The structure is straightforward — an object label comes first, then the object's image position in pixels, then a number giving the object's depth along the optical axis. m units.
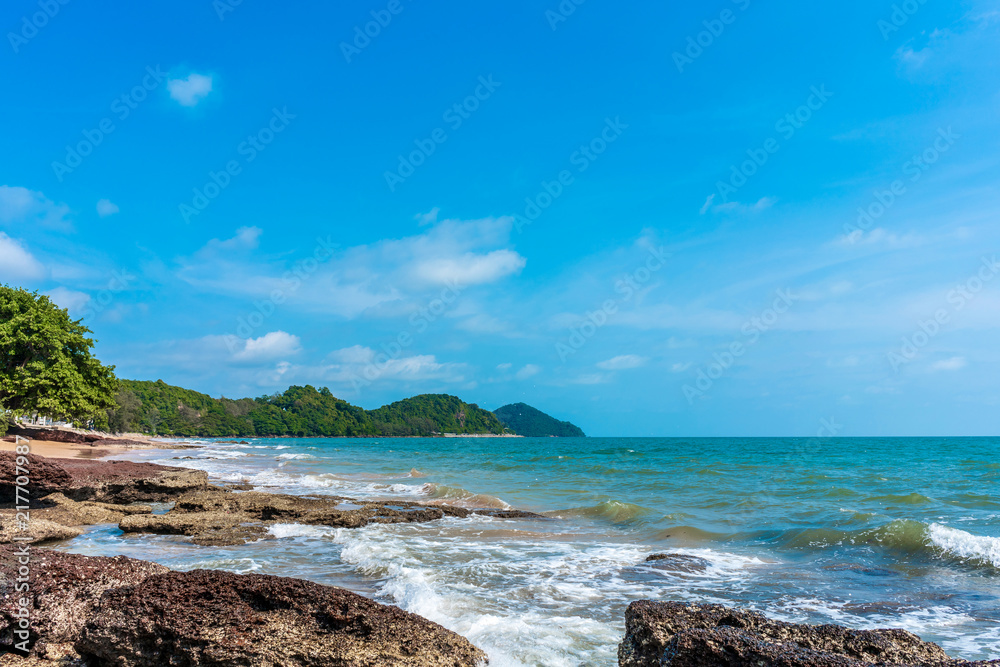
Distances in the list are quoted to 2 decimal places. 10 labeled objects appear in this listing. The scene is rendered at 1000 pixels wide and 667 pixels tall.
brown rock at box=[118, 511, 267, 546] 10.54
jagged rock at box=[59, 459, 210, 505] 13.26
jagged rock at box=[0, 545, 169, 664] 4.62
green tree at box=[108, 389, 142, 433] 70.06
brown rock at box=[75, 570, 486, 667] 4.25
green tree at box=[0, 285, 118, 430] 32.62
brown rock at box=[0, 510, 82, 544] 8.62
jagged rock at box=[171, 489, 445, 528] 12.95
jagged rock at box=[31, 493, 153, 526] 11.23
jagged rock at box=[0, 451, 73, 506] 11.12
